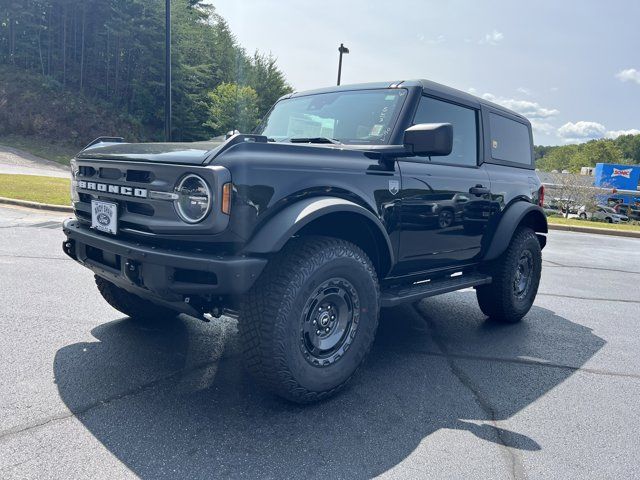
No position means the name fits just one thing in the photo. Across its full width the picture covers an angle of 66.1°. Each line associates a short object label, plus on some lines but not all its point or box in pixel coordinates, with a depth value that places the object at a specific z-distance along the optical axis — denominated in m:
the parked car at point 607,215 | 36.84
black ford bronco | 2.47
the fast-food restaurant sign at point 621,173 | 49.27
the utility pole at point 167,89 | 11.59
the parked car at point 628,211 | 41.18
